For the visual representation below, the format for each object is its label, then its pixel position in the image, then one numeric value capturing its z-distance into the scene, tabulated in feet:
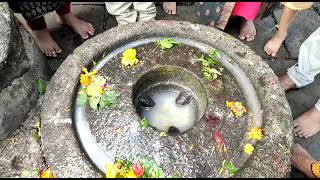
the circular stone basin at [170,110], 7.01
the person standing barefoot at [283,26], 9.27
